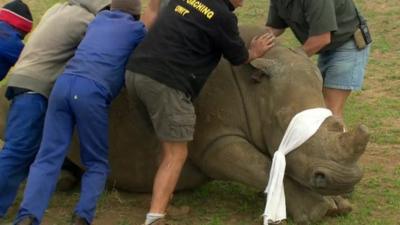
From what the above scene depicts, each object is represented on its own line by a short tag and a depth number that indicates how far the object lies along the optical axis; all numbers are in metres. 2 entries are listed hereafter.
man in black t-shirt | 10.76
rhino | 11.03
